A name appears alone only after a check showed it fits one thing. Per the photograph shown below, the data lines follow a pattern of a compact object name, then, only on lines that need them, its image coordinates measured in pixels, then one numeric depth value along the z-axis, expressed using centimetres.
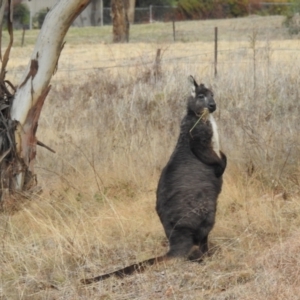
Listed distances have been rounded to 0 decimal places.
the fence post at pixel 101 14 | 12825
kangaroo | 1280
